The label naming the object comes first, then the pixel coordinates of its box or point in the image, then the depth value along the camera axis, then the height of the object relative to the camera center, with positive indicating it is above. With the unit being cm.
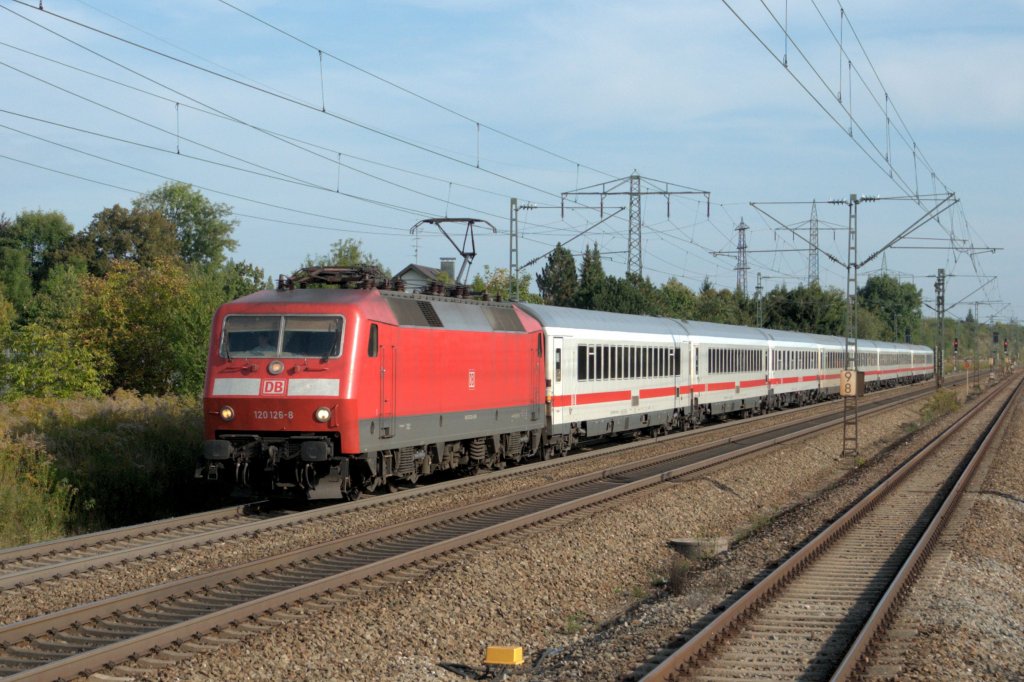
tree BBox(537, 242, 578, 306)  12419 +907
